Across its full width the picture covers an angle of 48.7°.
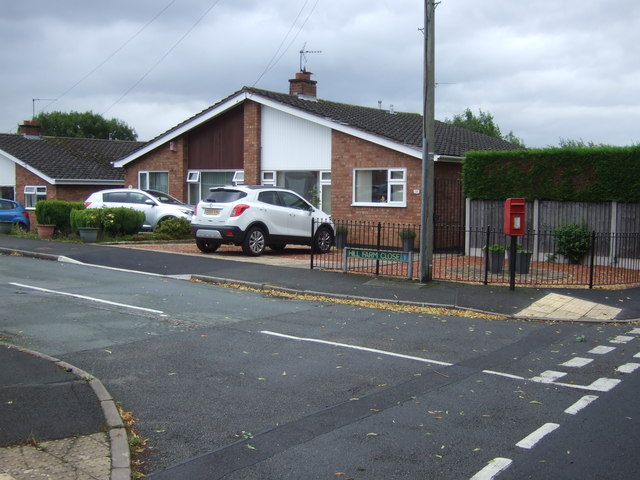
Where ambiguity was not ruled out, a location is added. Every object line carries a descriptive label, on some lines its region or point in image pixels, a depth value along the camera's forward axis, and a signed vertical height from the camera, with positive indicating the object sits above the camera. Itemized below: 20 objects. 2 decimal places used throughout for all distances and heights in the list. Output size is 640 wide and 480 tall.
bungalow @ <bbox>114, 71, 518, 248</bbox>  20.59 +2.17
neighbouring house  32.72 +2.22
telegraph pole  13.77 +1.54
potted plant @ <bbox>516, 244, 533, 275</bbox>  14.90 -0.82
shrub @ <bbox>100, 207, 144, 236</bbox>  21.50 -0.09
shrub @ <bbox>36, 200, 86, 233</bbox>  23.08 +0.15
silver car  24.16 +0.48
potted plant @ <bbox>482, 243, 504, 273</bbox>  14.88 -0.77
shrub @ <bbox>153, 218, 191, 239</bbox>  22.66 -0.33
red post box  13.00 +0.09
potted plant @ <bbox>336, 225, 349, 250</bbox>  20.75 -0.45
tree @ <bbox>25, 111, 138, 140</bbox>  71.81 +9.43
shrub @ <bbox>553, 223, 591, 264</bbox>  16.62 -0.43
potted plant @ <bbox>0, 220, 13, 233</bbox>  25.80 -0.40
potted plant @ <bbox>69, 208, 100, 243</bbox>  20.91 -0.18
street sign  14.10 -0.70
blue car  27.66 +0.08
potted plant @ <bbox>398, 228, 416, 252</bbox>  19.56 -0.48
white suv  17.70 -0.04
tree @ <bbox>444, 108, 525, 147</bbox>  61.53 +8.89
